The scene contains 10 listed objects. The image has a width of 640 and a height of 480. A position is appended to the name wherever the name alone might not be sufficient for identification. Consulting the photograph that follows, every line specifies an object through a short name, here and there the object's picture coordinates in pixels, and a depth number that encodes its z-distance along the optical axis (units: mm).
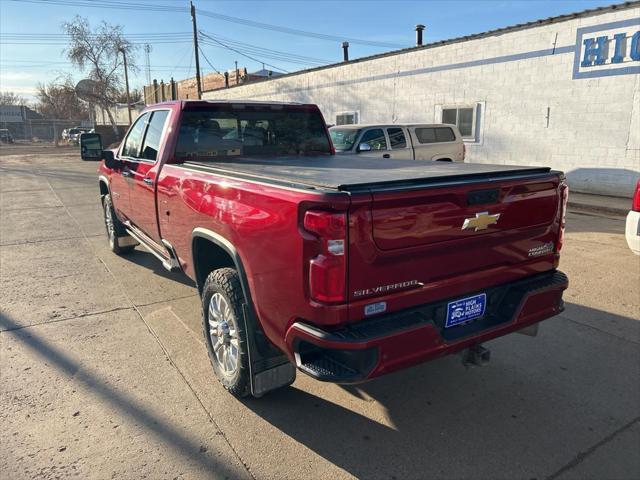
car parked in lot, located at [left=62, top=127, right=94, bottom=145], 46094
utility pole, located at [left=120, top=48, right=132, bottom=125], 43428
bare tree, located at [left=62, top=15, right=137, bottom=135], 41969
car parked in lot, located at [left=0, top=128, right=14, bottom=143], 50681
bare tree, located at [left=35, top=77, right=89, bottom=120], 45862
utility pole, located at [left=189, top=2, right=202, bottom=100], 30994
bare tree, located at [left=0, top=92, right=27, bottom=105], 99550
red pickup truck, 2285
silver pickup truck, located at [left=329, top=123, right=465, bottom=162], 10438
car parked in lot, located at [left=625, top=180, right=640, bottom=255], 4934
